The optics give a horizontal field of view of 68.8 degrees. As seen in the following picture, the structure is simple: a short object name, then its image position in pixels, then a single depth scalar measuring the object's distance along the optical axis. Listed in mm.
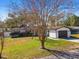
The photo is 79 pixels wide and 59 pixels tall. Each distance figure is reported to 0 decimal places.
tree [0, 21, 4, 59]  6335
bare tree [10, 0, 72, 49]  7297
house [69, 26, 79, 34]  20546
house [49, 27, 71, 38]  14006
